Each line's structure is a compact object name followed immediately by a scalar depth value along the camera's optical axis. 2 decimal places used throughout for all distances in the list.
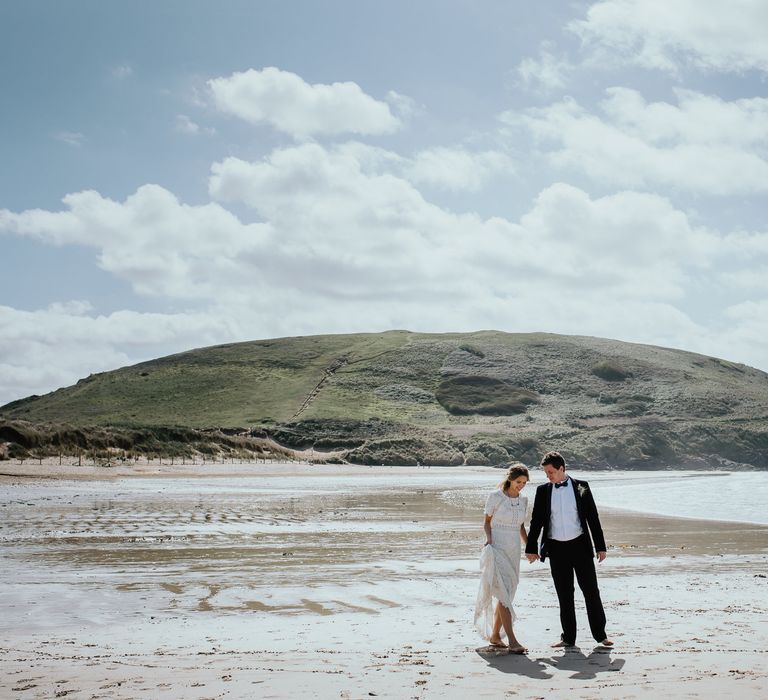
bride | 8.36
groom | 8.66
